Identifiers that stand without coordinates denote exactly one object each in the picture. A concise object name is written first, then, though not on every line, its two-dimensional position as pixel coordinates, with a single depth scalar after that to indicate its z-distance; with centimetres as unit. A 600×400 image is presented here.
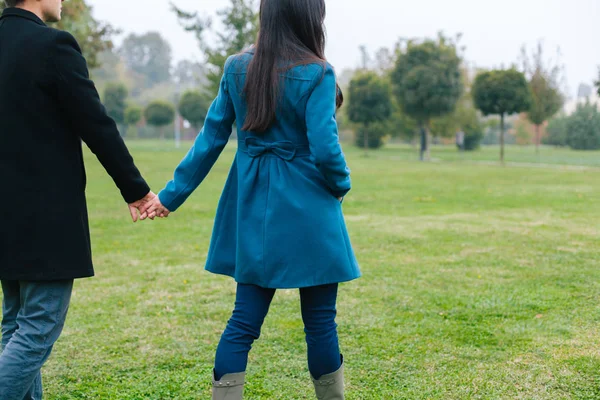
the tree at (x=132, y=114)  5681
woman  241
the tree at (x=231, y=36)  2183
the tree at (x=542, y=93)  3319
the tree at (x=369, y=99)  3379
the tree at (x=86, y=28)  2052
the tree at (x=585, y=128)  3747
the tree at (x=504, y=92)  2577
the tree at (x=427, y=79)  3095
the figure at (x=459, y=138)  3562
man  230
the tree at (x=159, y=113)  5416
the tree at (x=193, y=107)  4709
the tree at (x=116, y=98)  5562
